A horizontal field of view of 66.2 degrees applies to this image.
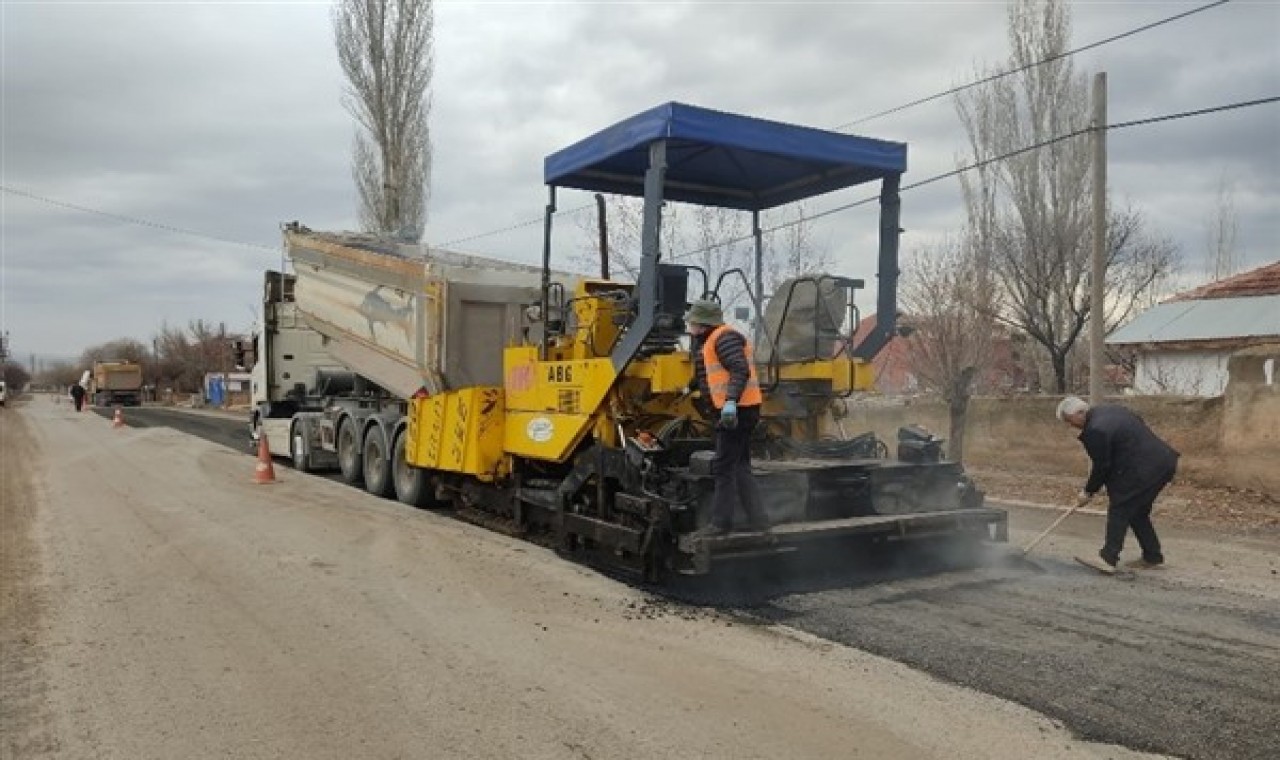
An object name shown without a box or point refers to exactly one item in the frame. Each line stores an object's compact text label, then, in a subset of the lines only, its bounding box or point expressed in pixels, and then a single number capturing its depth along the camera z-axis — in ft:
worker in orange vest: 20.94
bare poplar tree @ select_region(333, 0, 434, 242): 86.33
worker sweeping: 24.00
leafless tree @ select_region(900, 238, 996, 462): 46.75
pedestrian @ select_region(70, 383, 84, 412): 151.24
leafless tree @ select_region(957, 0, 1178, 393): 66.39
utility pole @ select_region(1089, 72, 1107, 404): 40.45
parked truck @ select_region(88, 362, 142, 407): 197.16
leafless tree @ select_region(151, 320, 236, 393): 251.19
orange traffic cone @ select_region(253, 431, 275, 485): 42.91
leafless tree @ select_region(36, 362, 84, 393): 427.29
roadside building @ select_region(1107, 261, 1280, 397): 61.36
